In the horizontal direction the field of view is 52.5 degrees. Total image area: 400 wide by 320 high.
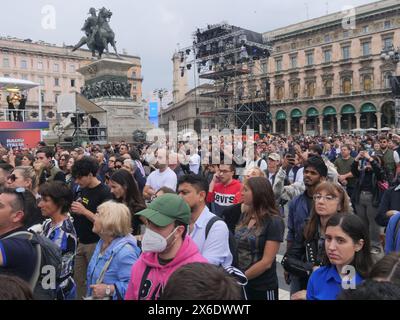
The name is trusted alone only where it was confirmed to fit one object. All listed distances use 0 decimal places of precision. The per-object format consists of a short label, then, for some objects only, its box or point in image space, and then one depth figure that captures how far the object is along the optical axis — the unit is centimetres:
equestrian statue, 2525
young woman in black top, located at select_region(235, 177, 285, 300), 325
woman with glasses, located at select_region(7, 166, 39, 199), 471
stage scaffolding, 4253
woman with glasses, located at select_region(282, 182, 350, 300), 324
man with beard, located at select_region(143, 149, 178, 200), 624
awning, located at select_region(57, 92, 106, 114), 2220
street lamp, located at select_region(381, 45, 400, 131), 2036
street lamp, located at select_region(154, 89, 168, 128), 3806
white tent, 2258
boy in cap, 232
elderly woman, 279
